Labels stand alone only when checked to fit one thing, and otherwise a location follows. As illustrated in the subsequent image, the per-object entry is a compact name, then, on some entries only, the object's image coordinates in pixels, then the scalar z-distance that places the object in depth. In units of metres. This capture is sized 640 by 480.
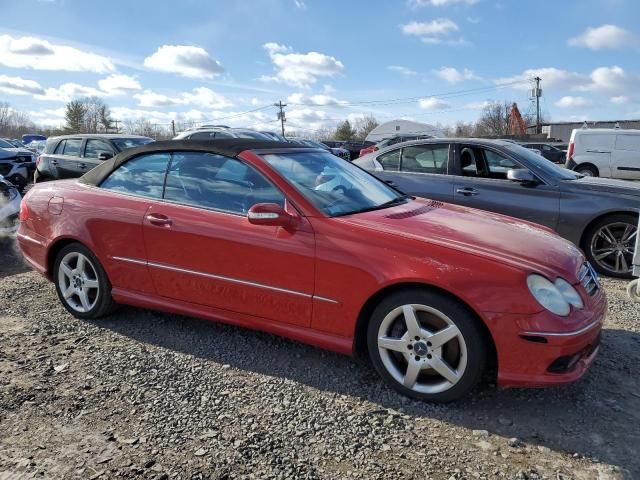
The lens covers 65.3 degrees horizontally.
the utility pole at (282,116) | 73.06
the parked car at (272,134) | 21.41
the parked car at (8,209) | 6.95
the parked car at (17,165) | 12.55
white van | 15.04
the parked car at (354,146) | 32.00
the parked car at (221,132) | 17.09
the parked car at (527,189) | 5.41
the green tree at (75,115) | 76.94
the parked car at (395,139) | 18.93
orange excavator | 69.19
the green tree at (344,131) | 72.25
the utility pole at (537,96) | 65.50
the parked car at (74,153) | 10.66
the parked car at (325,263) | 2.64
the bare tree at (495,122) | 77.75
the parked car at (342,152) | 23.97
